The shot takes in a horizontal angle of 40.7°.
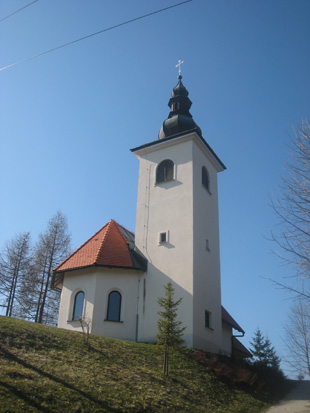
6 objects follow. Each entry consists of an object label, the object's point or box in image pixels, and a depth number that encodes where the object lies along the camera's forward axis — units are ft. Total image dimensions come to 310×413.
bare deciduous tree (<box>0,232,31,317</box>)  89.15
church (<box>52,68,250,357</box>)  68.39
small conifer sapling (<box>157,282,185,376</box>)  50.21
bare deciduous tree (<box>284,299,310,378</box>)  84.56
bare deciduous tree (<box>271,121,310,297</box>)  32.12
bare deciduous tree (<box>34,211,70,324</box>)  87.92
